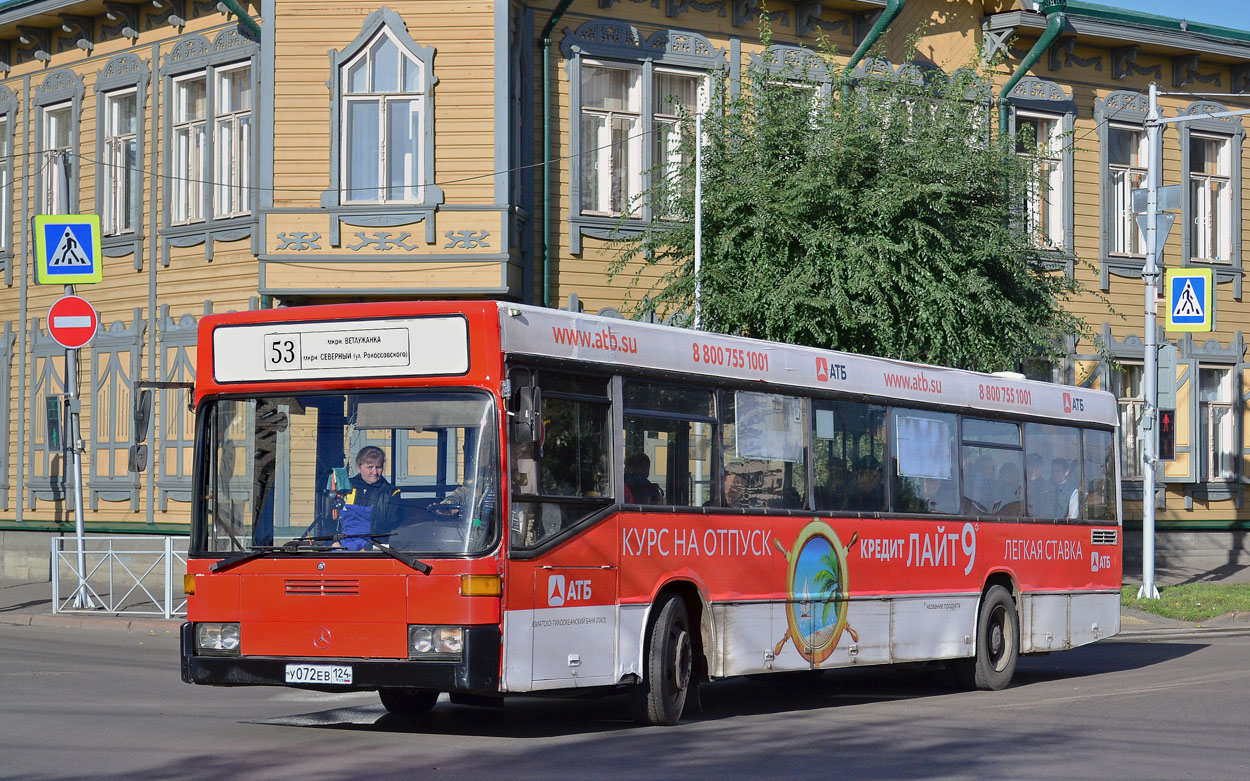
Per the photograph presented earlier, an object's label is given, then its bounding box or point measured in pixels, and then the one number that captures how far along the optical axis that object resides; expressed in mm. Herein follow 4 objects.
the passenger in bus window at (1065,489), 16625
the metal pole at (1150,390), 24500
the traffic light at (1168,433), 26109
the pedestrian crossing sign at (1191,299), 26062
